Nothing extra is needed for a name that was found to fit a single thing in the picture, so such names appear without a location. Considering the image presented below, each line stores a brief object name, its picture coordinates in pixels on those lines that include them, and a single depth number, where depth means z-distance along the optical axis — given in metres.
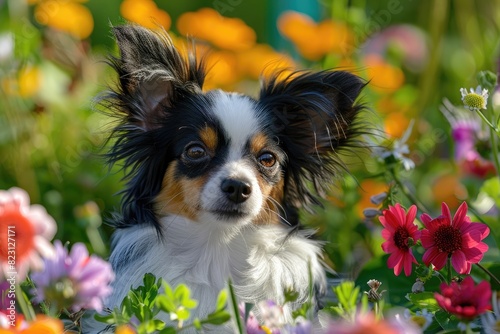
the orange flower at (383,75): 4.62
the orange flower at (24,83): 3.98
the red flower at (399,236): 2.30
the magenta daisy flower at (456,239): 2.22
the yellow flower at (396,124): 4.30
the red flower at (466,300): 1.81
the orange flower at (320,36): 4.48
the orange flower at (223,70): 4.48
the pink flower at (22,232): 1.71
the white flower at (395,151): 2.93
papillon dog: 2.89
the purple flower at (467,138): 3.37
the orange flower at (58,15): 4.32
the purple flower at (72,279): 1.72
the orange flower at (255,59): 4.93
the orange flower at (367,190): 4.20
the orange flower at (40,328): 1.65
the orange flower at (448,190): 4.25
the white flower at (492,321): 1.97
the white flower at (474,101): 2.32
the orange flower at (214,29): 4.74
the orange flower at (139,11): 4.20
